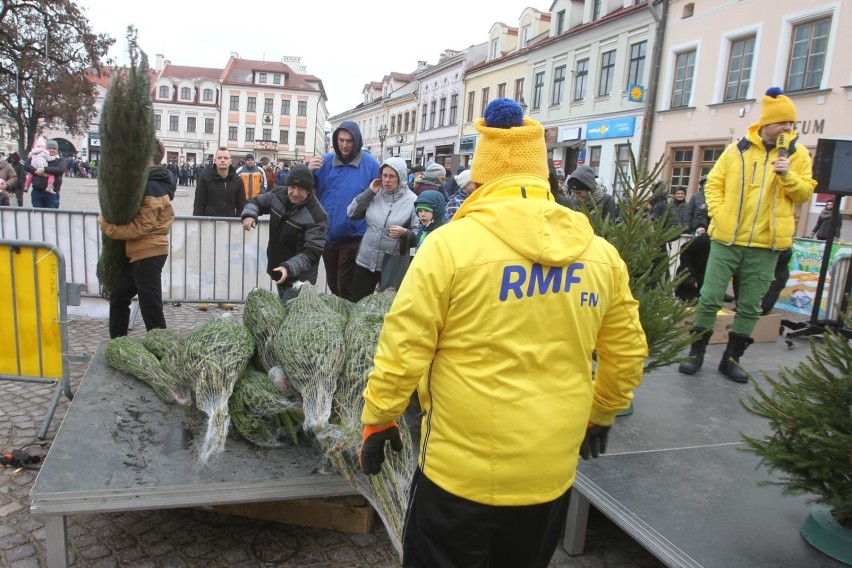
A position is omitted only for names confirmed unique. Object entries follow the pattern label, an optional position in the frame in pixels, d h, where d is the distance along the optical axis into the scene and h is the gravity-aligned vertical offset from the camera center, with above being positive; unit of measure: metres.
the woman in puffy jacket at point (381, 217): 5.76 -0.23
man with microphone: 4.40 +0.09
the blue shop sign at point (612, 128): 24.45 +3.40
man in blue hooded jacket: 5.93 +0.04
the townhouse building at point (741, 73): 16.39 +4.62
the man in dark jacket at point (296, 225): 4.89 -0.32
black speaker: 6.14 +0.58
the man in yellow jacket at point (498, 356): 1.70 -0.45
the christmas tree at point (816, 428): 2.33 -0.80
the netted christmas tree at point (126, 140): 3.95 +0.22
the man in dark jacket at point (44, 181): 12.57 -0.28
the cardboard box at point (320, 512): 2.98 -1.59
